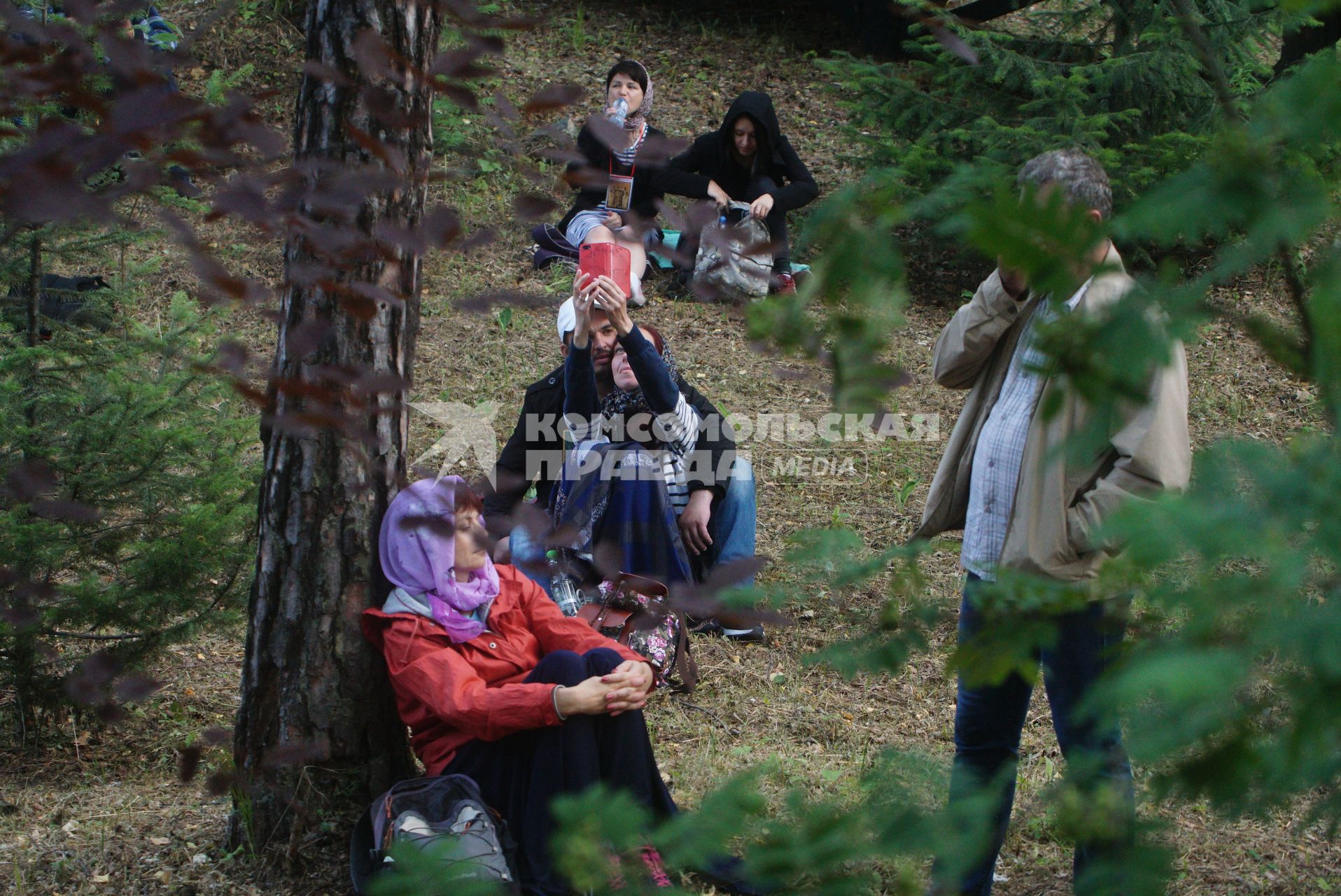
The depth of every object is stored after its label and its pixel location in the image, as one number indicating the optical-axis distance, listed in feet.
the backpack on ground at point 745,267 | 43.86
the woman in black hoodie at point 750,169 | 46.42
